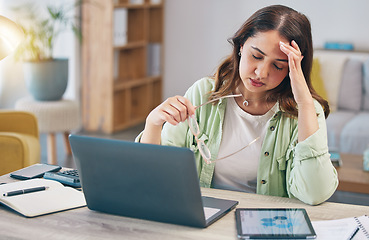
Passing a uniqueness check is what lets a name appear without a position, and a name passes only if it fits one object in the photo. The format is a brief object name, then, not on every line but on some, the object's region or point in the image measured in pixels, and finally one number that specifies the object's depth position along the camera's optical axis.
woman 1.58
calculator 1.62
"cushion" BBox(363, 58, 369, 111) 4.51
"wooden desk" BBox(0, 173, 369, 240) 1.25
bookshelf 4.80
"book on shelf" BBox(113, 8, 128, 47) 5.13
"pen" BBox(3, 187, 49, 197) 1.49
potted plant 4.12
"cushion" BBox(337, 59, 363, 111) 4.53
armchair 2.85
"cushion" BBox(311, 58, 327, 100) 4.49
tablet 1.24
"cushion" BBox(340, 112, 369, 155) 3.84
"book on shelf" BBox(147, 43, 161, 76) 5.78
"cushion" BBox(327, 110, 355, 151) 3.88
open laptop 1.24
